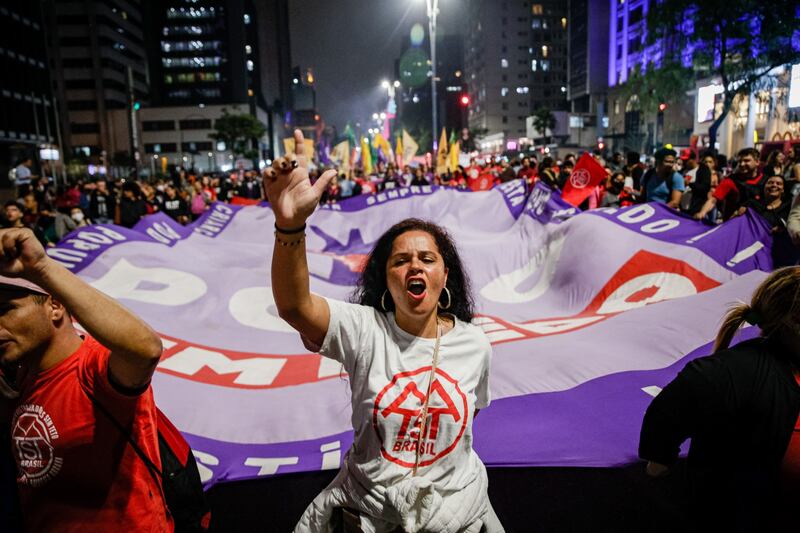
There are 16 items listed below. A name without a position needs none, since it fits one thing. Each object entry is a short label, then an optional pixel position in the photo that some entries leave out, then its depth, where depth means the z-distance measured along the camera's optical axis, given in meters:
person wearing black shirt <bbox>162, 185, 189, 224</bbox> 14.65
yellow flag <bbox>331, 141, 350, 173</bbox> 26.25
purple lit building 59.88
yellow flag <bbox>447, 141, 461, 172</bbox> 24.69
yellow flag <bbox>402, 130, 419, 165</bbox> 26.11
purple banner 3.51
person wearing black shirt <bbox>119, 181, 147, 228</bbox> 11.39
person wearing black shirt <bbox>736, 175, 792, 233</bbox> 6.48
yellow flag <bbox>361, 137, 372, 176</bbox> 29.38
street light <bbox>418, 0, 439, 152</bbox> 24.65
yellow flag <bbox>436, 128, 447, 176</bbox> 25.97
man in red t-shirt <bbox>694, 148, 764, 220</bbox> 7.74
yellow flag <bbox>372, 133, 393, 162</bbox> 32.12
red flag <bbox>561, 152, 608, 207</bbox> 10.12
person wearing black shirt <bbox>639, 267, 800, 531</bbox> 1.98
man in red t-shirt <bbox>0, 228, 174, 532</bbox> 1.90
